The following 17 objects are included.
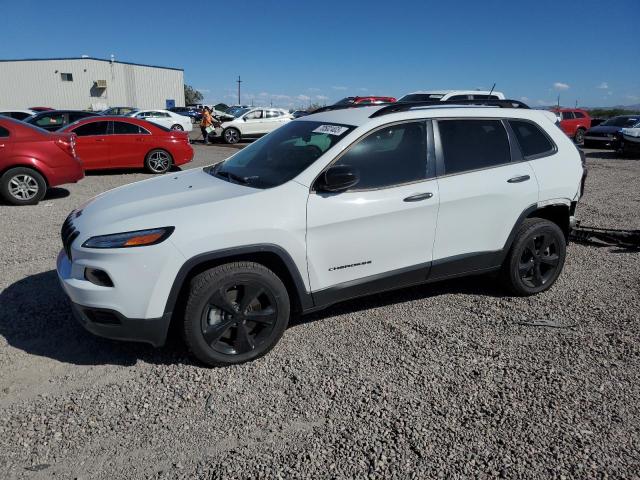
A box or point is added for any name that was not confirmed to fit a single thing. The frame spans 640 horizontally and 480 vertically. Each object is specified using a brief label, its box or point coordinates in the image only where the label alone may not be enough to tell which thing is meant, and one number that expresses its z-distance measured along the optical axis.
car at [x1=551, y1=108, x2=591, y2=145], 22.70
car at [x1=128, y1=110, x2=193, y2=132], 24.88
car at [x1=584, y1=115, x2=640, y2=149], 18.69
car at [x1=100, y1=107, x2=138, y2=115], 25.83
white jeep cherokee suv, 3.00
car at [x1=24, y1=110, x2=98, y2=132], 13.95
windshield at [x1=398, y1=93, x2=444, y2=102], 14.25
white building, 46.31
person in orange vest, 21.12
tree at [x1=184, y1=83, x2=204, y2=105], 93.69
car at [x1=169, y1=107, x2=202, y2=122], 42.53
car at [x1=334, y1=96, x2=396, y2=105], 22.20
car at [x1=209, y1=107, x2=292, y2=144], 22.03
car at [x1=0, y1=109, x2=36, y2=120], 19.81
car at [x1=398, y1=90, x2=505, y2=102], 13.79
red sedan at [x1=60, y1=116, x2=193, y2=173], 11.16
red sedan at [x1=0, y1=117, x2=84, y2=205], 7.97
